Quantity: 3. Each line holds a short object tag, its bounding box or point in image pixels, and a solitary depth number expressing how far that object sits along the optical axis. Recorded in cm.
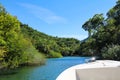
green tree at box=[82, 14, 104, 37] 1722
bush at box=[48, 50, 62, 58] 3050
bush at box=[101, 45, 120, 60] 932
